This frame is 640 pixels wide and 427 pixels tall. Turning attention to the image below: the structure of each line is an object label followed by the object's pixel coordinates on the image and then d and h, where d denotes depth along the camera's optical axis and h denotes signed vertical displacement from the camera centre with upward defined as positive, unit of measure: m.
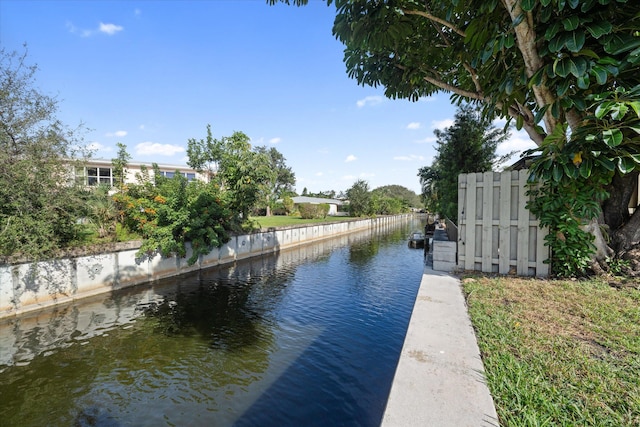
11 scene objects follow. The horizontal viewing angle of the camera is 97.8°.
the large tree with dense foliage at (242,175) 16.66 +1.94
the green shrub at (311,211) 38.88 -0.62
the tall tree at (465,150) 14.52 +3.07
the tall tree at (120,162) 18.08 +2.92
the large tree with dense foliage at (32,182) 8.38 +0.76
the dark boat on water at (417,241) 23.77 -3.01
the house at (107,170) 10.55 +3.58
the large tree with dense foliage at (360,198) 48.75 +1.52
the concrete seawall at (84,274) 8.38 -2.62
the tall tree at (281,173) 62.69 +7.77
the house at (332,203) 55.41 +0.78
